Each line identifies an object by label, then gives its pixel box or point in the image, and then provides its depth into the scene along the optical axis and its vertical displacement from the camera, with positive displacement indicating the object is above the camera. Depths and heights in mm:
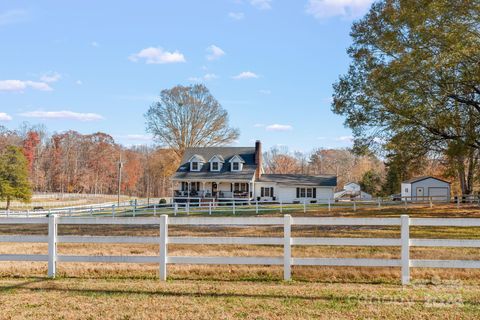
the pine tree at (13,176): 47719 +901
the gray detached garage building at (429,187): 47569 -118
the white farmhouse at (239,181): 50531 +453
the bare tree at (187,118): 57344 +8845
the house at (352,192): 68562 -1110
